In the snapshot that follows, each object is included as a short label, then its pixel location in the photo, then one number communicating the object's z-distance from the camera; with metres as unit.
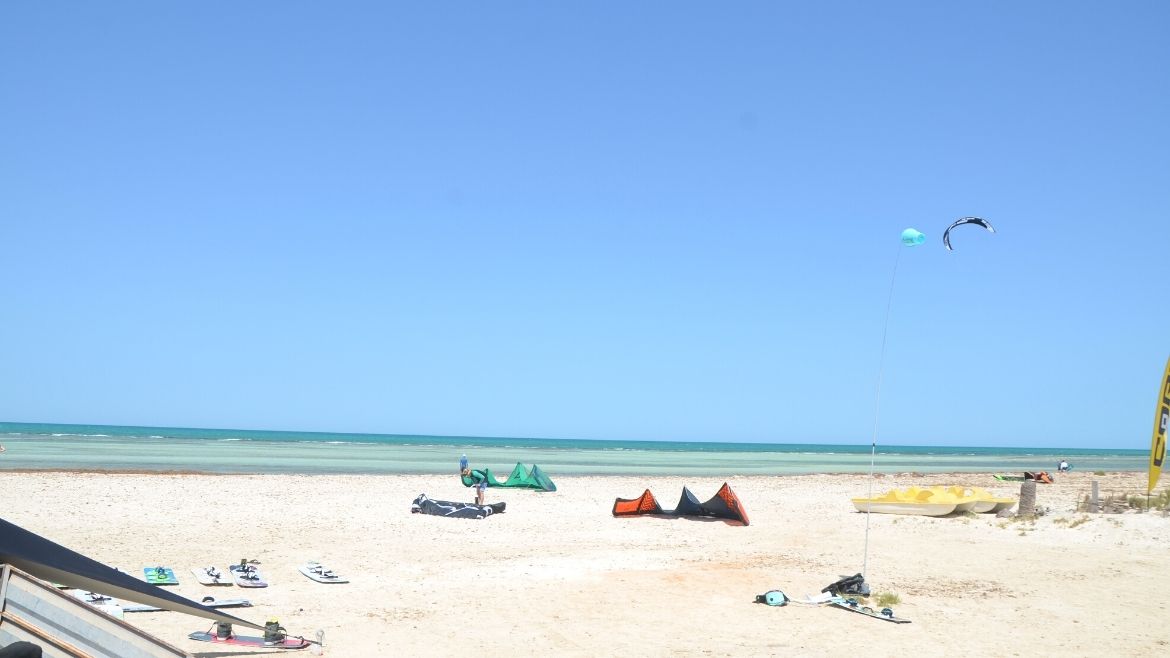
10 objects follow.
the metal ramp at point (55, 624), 4.42
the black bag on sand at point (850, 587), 9.81
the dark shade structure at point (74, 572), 5.00
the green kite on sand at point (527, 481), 23.47
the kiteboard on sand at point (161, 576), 9.39
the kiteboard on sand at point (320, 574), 9.98
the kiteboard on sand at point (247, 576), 9.50
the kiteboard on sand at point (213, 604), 7.87
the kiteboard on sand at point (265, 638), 7.08
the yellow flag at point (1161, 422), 14.11
